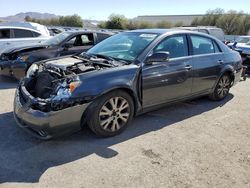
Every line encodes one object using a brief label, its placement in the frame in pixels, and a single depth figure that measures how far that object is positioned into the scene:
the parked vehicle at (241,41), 8.61
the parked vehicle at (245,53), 7.78
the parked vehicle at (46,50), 5.51
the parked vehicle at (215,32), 11.73
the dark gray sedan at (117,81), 2.75
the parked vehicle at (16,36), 7.38
